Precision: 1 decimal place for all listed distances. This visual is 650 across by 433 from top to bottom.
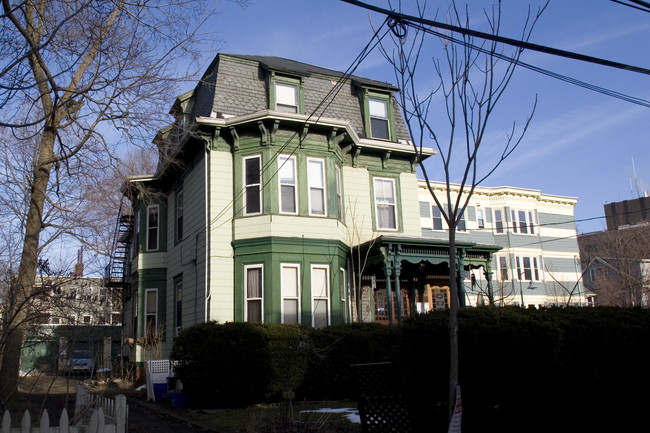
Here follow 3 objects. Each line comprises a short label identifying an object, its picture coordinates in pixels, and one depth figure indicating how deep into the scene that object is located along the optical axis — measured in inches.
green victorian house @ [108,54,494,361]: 587.5
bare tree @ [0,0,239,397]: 324.8
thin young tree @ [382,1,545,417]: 215.8
